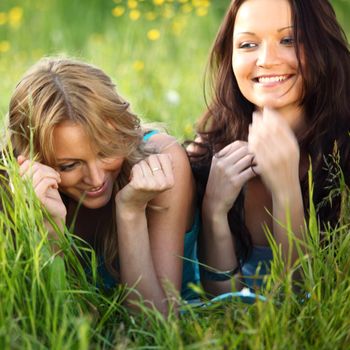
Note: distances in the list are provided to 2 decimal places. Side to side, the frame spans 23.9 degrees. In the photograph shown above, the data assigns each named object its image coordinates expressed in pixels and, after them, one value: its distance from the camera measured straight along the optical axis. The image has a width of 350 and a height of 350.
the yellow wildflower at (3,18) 6.12
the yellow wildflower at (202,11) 5.73
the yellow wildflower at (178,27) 5.77
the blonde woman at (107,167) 2.46
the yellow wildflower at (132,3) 5.34
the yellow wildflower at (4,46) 6.02
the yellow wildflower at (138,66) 5.07
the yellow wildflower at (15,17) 6.20
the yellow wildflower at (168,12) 5.66
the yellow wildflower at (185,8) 5.88
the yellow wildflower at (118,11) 5.89
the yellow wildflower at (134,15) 5.45
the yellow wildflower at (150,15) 5.55
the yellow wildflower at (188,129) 4.40
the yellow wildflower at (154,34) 5.43
